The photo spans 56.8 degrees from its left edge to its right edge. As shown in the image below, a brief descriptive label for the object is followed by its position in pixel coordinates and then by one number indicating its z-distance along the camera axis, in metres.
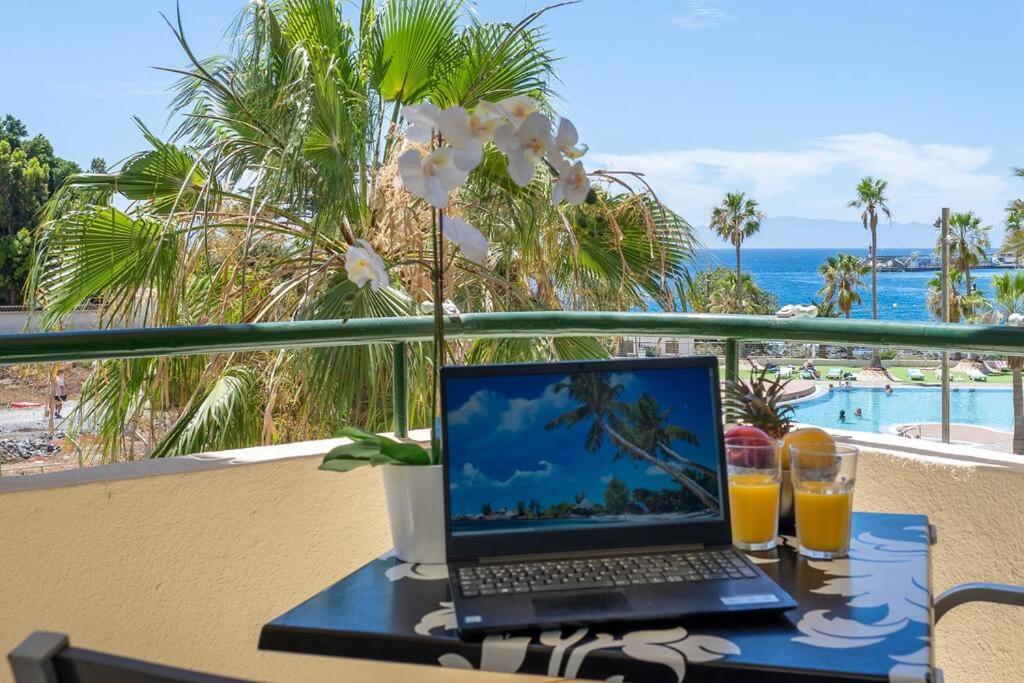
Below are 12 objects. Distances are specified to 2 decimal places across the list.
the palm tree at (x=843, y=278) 39.47
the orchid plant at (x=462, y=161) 1.08
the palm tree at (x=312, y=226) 3.74
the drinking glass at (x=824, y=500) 1.09
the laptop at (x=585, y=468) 1.07
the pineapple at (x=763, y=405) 1.27
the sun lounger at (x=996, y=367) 34.18
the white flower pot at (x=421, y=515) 1.14
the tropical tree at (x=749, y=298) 38.62
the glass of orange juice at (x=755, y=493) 1.11
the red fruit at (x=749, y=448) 1.12
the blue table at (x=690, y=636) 0.81
